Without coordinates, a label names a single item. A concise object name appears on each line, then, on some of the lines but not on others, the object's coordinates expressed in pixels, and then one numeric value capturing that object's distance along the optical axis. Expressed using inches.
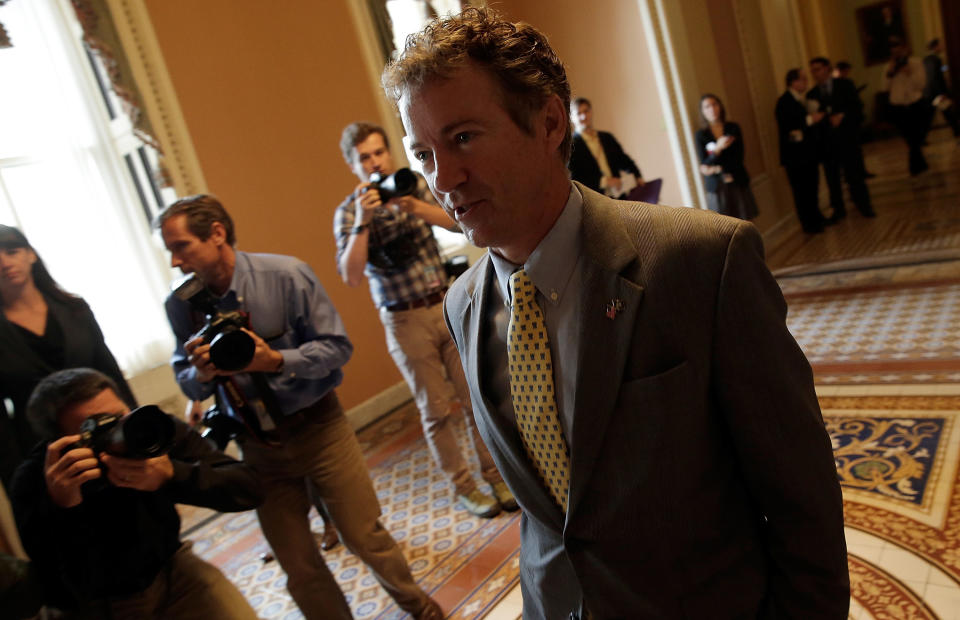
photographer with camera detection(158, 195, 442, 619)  81.4
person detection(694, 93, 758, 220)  234.5
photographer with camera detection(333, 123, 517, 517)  115.6
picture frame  502.6
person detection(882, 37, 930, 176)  318.3
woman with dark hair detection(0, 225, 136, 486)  87.7
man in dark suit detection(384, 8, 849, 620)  32.3
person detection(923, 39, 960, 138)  336.5
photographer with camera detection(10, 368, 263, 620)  64.0
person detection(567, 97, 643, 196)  191.2
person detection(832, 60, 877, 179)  300.8
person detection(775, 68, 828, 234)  265.4
